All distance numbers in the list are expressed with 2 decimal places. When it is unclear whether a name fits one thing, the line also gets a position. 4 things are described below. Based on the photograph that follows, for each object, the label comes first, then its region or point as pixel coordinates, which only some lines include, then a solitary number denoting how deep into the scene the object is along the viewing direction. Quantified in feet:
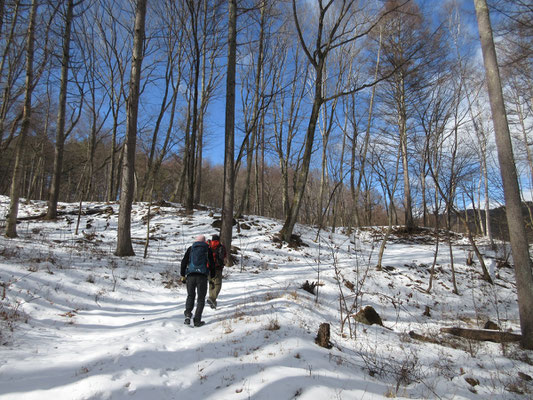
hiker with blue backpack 15.57
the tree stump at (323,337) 13.51
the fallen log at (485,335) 17.90
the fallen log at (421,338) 17.75
